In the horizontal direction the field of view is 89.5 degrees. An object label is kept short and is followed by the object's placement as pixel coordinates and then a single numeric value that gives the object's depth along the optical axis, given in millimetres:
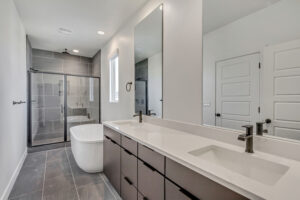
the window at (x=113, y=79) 3516
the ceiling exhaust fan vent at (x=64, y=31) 3117
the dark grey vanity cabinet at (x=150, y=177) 793
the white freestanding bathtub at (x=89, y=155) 2291
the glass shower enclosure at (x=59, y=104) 3740
